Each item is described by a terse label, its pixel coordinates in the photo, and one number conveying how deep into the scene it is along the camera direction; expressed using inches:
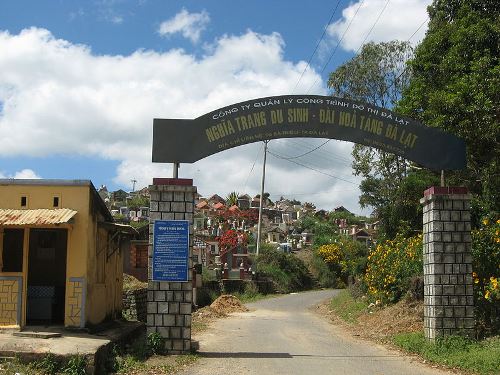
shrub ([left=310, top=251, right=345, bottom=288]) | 2233.8
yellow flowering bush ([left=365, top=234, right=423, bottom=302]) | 751.1
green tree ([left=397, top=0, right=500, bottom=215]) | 589.9
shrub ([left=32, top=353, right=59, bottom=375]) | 350.6
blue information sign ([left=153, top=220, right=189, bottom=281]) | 473.4
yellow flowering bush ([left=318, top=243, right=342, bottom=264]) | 2295.8
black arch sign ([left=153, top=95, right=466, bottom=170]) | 502.6
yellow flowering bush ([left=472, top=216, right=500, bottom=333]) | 514.6
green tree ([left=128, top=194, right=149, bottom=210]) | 3940.9
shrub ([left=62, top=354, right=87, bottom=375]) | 348.2
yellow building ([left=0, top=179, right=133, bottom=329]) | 454.3
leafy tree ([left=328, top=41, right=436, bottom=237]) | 1275.8
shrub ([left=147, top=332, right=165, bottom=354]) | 460.2
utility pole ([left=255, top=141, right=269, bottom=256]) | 1868.4
